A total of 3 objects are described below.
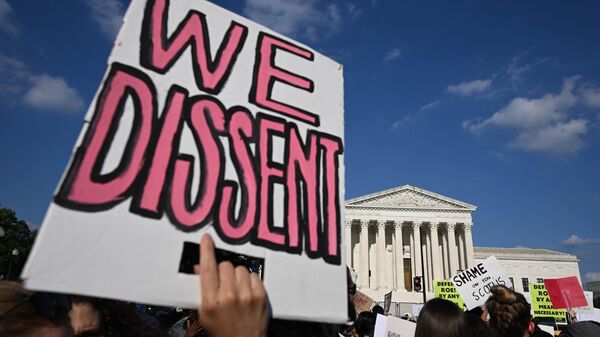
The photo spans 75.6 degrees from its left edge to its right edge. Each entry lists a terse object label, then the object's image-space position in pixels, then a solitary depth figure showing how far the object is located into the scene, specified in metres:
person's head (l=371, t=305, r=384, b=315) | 7.35
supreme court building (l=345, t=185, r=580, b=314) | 46.00
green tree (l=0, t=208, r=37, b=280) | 33.00
